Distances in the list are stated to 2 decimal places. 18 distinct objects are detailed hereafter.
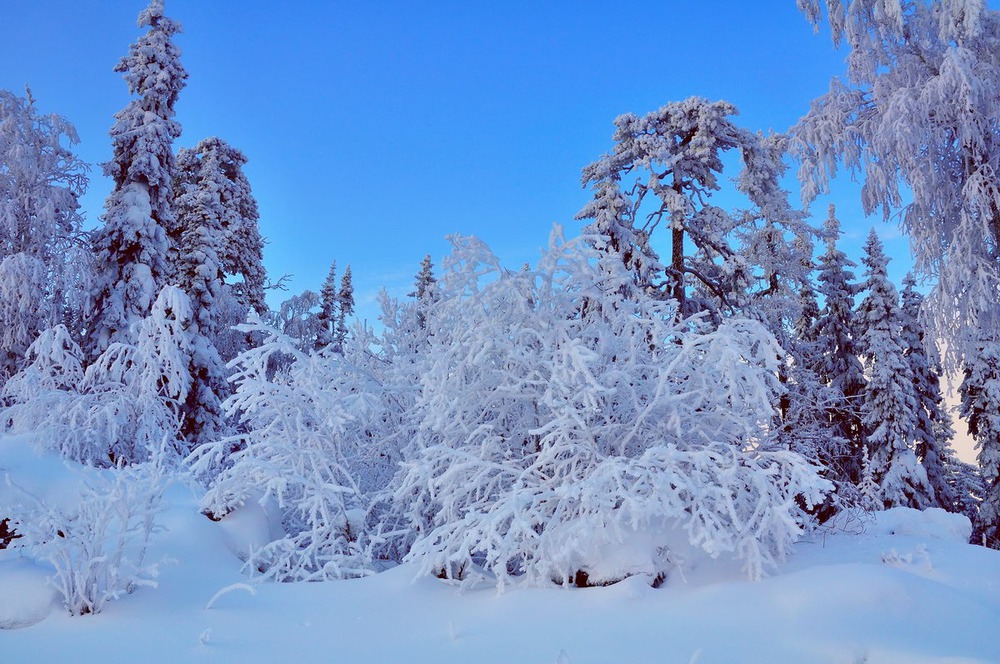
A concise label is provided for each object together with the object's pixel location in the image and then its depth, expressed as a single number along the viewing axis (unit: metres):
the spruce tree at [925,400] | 19.66
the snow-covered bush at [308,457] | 6.11
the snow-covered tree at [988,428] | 18.50
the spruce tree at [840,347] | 20.16
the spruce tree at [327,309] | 26.81
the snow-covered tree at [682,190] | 14.27
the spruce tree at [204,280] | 16.42
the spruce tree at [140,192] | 15.46
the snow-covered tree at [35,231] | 14.18
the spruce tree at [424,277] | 31.17
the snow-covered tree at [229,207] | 21.34
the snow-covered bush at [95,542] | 4.16
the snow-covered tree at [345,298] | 30.96
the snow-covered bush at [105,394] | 9.05
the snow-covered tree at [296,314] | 22.68
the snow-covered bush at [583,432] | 4.69
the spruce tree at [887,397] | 17.81
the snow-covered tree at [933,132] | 9.82
